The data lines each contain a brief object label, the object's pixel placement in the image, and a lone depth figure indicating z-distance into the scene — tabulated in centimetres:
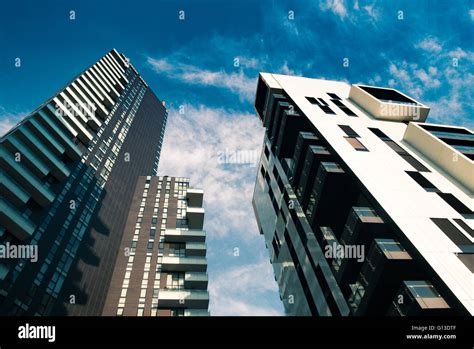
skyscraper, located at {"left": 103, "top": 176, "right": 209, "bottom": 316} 4144
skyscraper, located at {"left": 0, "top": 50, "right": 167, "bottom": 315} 3514
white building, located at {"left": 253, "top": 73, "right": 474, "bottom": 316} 2319
